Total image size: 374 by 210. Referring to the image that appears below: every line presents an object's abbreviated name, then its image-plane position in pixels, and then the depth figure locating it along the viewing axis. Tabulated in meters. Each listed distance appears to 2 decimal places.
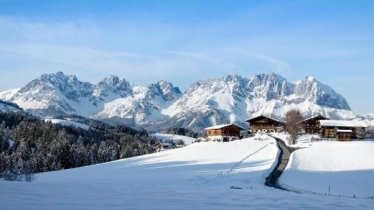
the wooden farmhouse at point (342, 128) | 118.69
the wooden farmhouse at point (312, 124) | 136.88
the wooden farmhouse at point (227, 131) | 134.25
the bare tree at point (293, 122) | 107.82
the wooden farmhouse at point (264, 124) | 149.38
